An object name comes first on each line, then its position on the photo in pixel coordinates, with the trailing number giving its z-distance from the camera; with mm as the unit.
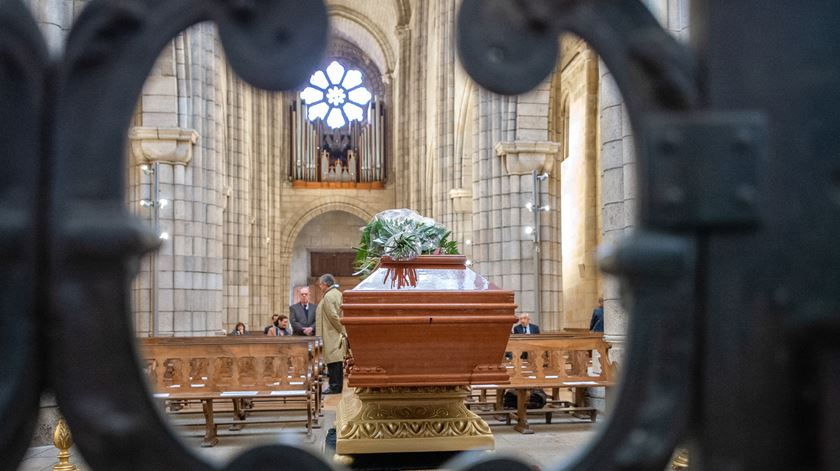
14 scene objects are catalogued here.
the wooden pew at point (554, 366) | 7215
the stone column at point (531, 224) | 13266
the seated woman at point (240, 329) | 15203
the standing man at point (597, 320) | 10164
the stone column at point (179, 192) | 11648
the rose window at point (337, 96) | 34344
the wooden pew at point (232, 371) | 6566
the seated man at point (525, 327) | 10461
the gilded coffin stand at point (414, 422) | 4348
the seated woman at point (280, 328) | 15008
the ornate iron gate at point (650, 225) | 659
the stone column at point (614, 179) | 6508
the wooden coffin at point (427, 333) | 3955
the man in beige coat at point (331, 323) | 9023
